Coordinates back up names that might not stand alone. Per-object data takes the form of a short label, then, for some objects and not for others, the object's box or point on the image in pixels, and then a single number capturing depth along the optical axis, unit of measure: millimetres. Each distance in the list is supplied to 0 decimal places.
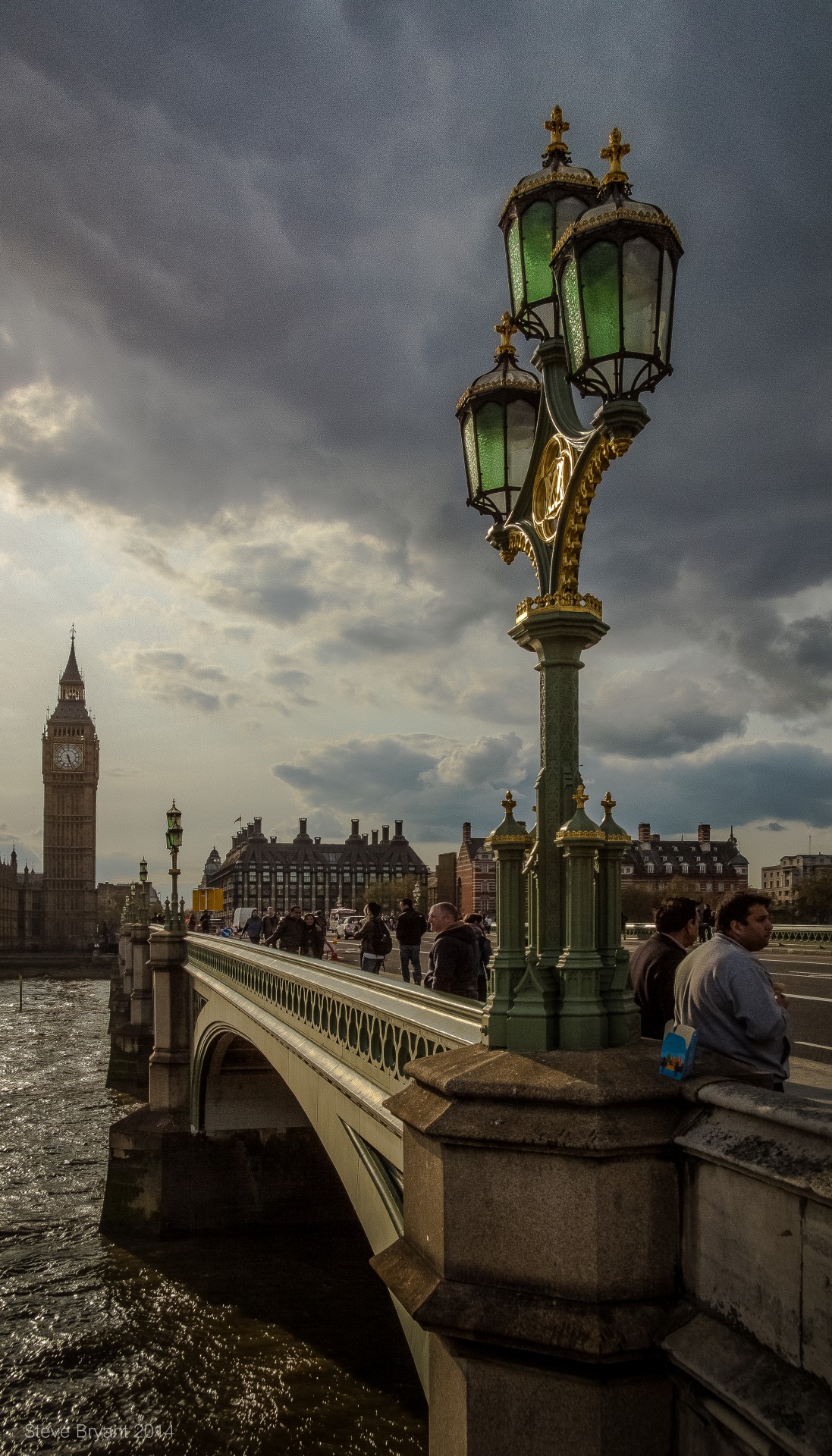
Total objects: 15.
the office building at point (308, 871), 184000
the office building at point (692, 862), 128250
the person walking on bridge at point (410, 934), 14828
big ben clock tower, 143875
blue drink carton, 3584
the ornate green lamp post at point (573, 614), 4152
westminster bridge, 2973
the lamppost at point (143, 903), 52106
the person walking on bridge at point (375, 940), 16422
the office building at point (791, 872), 182338
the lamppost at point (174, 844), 28234
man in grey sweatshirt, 3889
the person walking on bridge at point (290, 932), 22938
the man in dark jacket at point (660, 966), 5410
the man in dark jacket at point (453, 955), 8867
